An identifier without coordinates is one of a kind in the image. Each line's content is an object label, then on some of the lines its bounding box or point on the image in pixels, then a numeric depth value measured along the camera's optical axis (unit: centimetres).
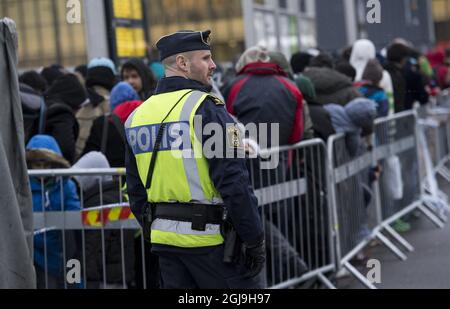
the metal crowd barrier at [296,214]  1282
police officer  848
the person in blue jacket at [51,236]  1169
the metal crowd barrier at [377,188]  1482
